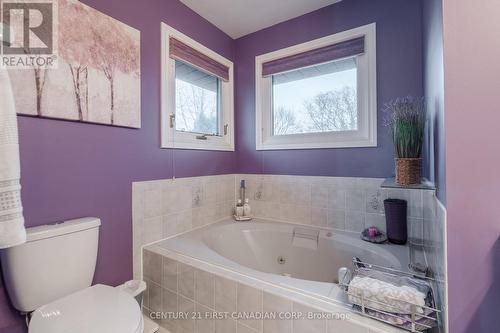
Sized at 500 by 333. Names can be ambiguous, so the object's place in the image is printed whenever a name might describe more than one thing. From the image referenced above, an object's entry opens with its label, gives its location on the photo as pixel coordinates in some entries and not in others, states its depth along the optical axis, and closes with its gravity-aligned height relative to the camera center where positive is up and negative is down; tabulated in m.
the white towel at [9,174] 0.80 -0.02
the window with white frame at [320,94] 1.81 +0.69
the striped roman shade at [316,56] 1.84 +1.02
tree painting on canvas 1.10 +0.53
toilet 0.88 -0.58
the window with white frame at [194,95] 1.79 +0.69
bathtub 1.44 -0.64
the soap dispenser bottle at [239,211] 2.28 -0.46
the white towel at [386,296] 0.81 -0.50
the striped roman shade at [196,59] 1.84 +1.01
